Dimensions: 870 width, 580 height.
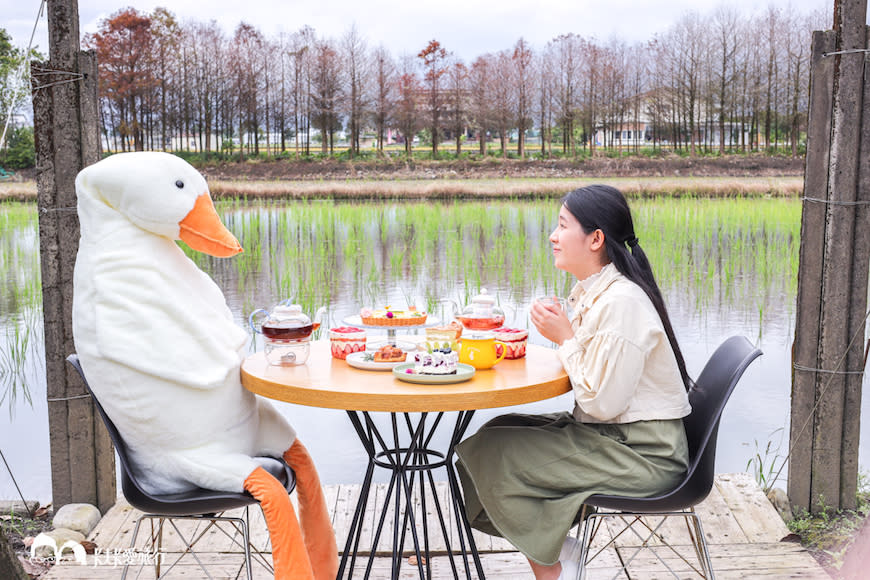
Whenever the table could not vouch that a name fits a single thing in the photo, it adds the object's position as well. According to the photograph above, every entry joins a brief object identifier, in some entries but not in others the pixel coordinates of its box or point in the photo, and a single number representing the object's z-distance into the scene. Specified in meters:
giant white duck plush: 1.92
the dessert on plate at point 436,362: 1.89
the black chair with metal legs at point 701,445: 1.92
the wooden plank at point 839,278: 2.72
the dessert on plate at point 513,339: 2.16
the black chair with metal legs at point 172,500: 1.93
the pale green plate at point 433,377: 1.86
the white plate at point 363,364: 2.02
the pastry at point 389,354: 2.07
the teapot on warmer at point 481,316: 2.17
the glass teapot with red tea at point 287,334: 2.05
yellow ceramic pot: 2.01
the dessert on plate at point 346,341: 2.17
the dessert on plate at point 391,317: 2.22
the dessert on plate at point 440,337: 2.03
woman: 1.88
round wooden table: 1.76
